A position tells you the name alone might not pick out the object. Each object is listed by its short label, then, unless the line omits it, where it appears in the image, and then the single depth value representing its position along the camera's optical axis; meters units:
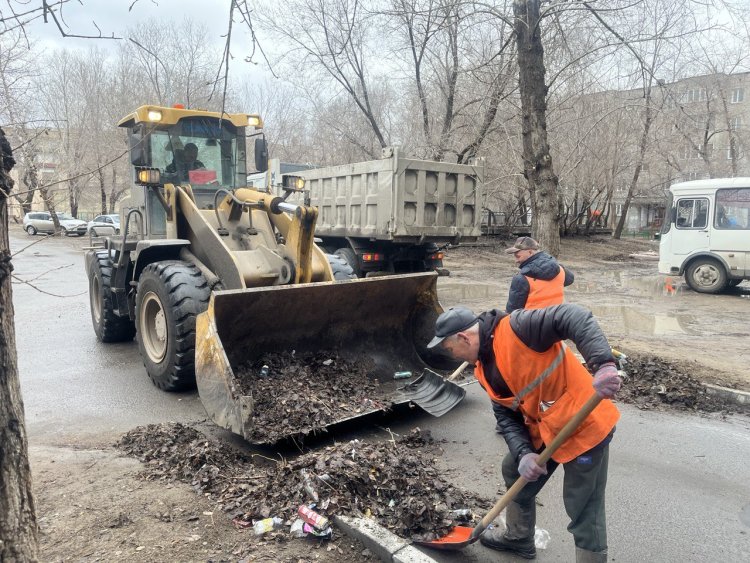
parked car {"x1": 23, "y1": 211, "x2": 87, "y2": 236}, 31.75
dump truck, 10.23
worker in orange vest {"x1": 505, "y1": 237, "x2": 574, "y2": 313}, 4.80
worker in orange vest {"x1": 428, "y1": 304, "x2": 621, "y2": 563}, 2.60
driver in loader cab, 7.00
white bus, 13.07
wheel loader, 5.03
